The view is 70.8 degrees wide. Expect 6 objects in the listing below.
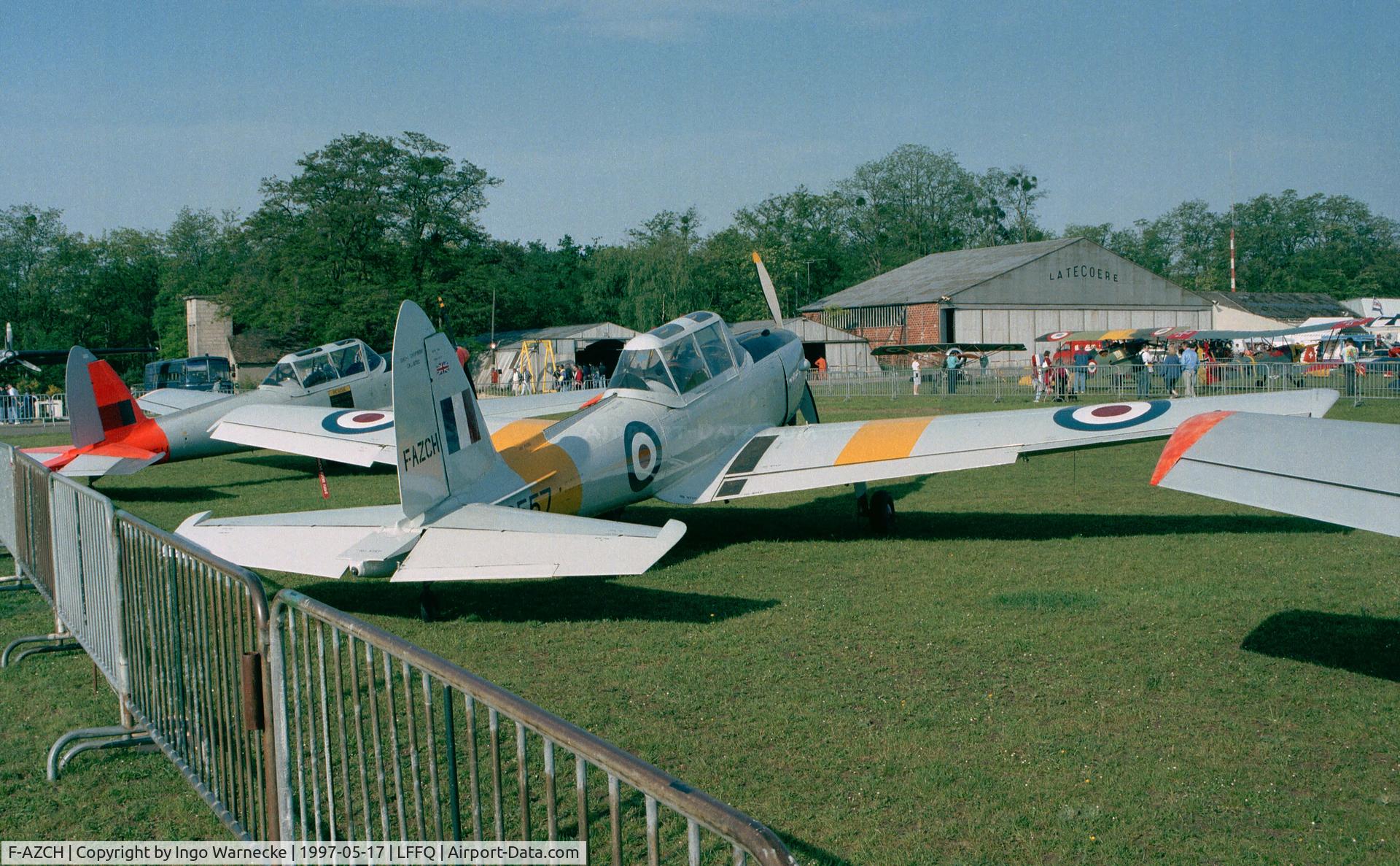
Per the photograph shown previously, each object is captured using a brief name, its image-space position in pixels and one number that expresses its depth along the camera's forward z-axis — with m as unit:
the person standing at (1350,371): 26.09
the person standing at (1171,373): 27.75
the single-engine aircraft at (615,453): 6.47
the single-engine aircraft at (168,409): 13.52
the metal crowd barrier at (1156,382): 26.39
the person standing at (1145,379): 27.84
